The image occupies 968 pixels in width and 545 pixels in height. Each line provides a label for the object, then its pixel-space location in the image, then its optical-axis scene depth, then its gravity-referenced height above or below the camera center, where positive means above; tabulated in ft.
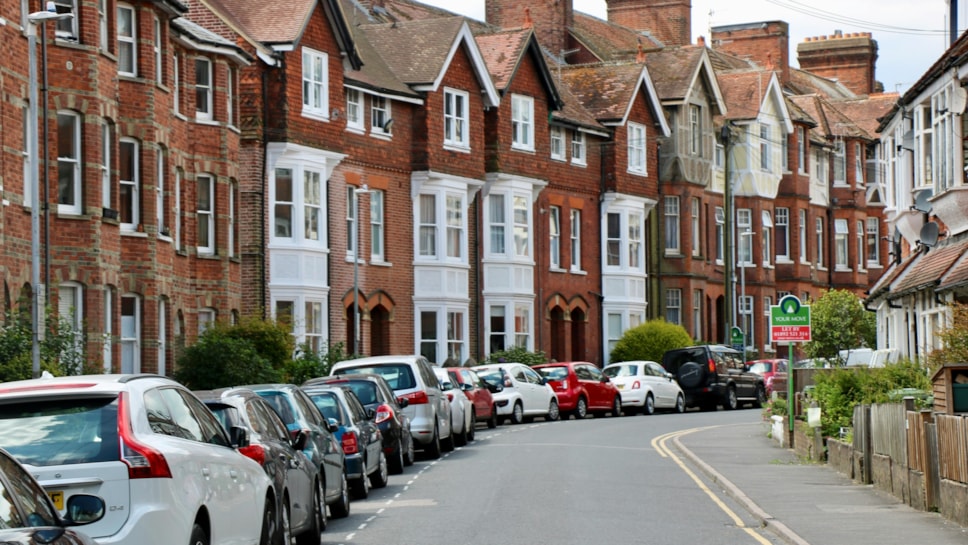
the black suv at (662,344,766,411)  166.50 -2.80
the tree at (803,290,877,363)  186.70 +2.08
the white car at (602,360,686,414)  158.51 -3.74
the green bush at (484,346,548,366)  169.78 -0.86
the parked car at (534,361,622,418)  148.97 -3.69
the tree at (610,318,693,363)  188.44 +0.32
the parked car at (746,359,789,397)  178.44 -2.51
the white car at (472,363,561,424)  136.46 -3.65
